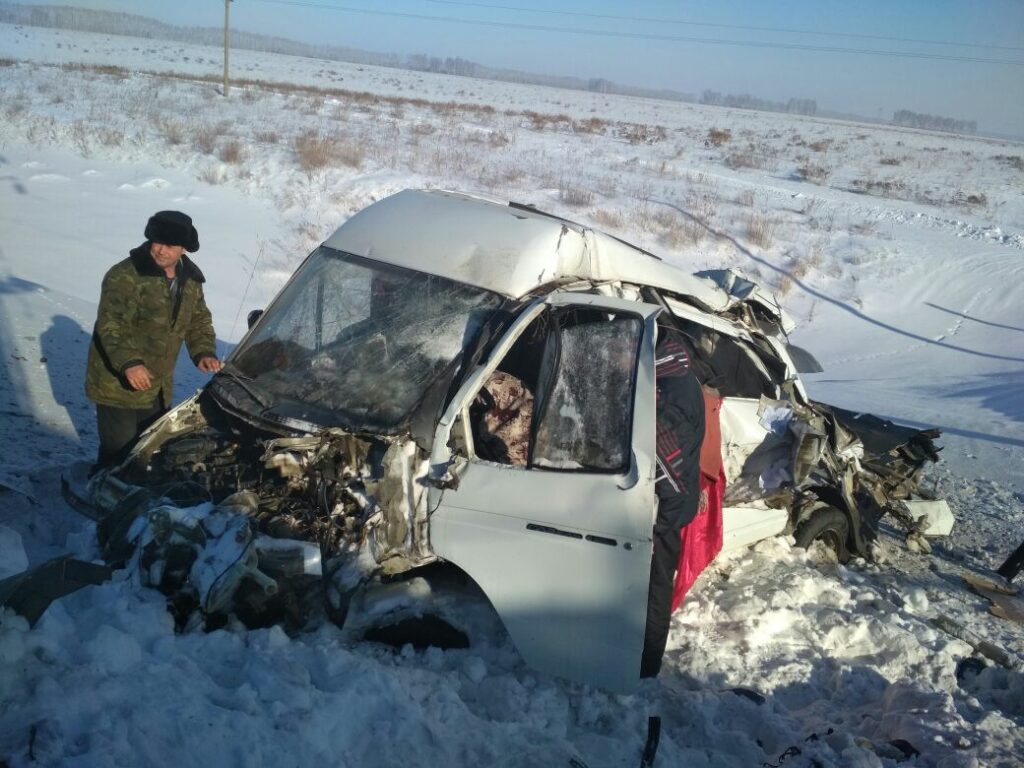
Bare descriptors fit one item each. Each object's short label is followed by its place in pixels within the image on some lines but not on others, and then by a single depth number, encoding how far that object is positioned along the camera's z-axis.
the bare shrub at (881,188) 26.75
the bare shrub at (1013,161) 40.17
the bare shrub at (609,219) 17.50
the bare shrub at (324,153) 18.70
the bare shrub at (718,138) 38.96
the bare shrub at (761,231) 17.56
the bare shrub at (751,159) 31.40
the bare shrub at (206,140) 19.09
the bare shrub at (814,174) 28.77
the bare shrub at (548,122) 37.59
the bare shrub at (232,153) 18.28
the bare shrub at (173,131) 19.41
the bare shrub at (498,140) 27.66
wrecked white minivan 3.40
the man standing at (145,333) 4.51
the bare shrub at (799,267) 15.38
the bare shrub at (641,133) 36.81
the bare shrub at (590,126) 38.55
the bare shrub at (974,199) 25.73
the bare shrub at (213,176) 16.88
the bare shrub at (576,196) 19.27
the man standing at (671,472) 3.65
